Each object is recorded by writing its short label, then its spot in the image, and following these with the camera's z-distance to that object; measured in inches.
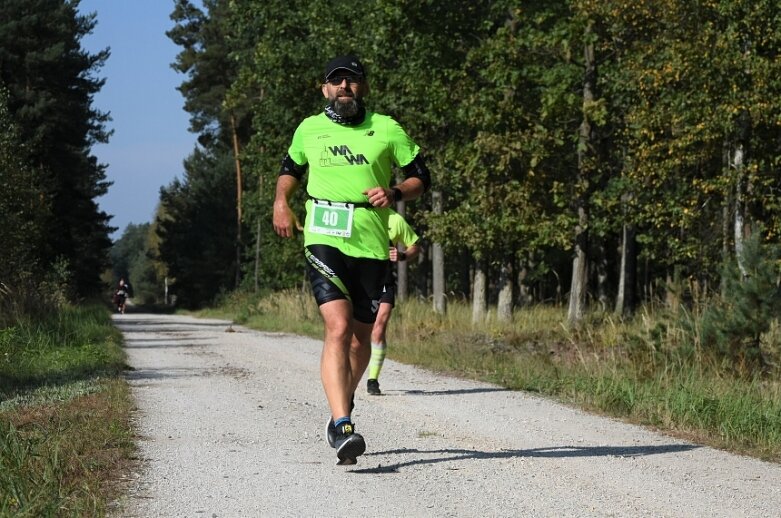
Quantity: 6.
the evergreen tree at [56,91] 1828.2
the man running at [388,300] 430.9
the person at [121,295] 2343.8
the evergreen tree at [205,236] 3339.1
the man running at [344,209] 271.7
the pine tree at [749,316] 536.4
